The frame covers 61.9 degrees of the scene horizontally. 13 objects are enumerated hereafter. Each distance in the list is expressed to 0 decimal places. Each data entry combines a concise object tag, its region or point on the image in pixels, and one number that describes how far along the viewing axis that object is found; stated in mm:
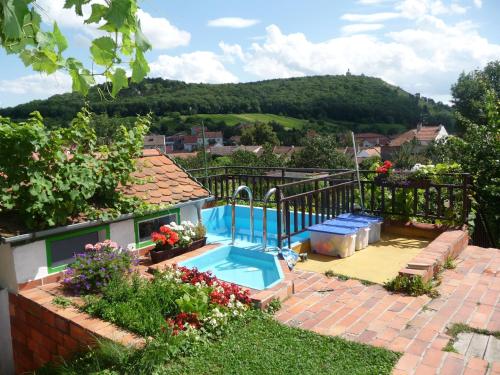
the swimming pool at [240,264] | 5590
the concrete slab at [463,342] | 3370
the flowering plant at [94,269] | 4496
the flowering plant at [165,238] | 5570
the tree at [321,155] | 33594
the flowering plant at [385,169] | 7164
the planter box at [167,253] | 5504
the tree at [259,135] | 63844
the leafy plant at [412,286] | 4531
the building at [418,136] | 61044
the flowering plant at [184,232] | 5785
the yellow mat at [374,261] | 5330
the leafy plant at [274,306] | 4195
